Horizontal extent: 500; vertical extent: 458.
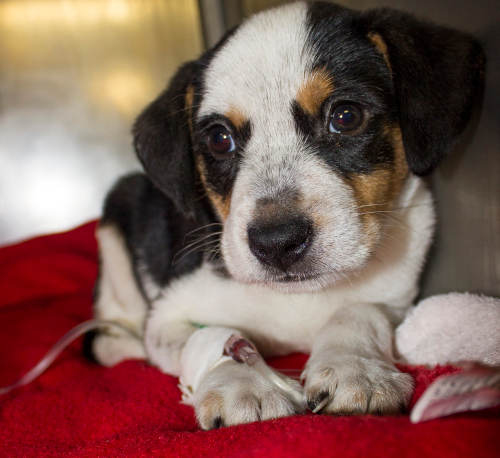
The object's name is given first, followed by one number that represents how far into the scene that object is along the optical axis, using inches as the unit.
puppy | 11.2
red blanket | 8.8
